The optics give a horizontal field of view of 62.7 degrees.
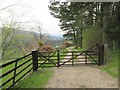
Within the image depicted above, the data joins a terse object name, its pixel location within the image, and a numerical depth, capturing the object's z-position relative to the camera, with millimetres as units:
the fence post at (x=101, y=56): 6655
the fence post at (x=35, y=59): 5870
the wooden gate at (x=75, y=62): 6465
